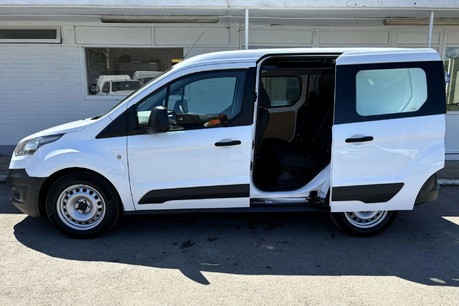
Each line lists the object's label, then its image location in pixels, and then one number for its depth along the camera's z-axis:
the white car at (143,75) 8.09
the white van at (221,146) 3.82
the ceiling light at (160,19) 6.89
